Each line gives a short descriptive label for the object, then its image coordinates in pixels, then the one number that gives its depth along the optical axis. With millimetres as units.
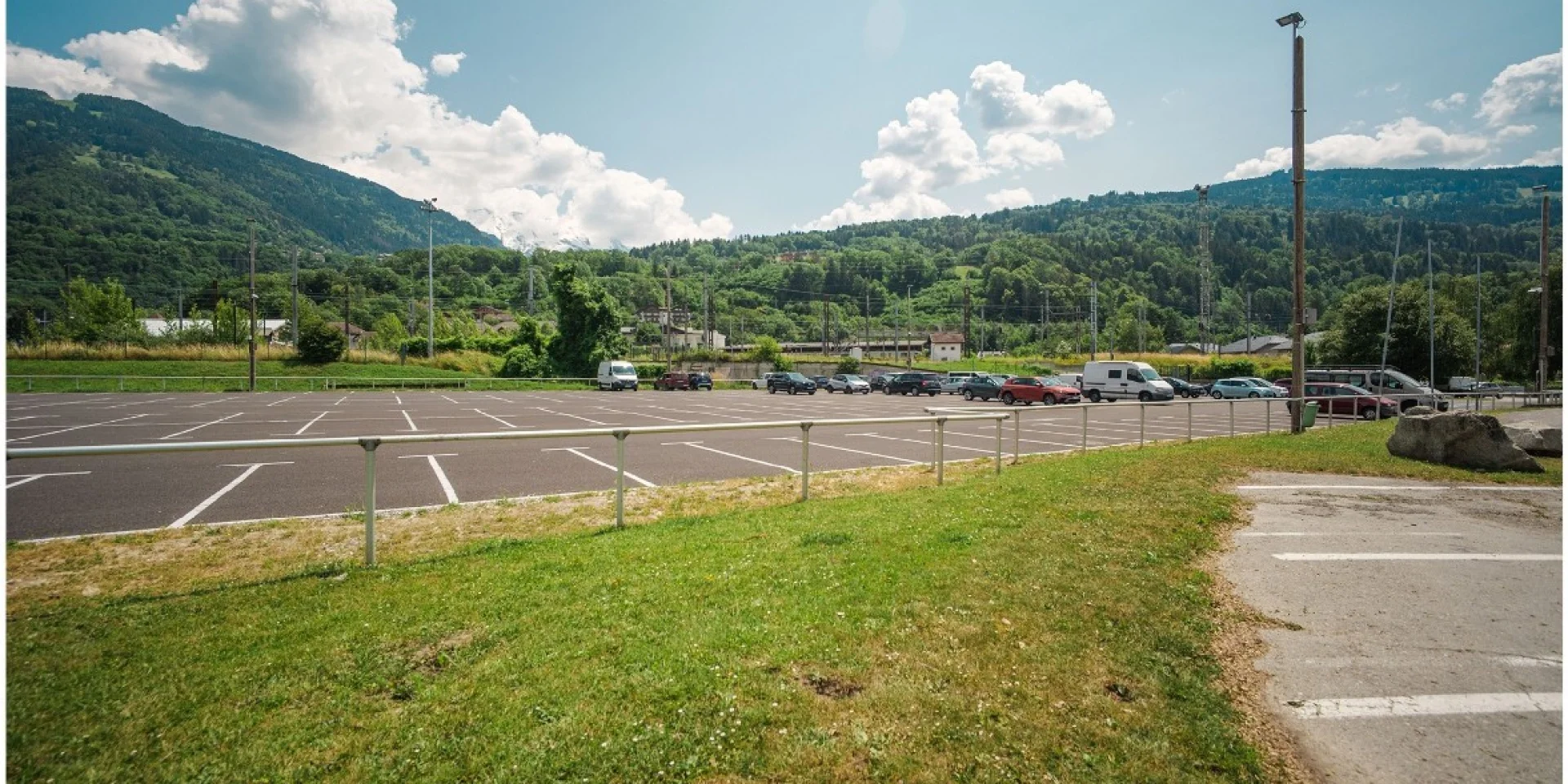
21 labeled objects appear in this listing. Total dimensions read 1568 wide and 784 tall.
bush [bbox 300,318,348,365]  54594
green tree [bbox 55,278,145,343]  56906
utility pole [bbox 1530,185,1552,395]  32281
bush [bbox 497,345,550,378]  62281
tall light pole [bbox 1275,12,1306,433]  16094
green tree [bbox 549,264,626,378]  62906
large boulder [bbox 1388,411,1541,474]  10805
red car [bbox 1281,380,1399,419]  25031
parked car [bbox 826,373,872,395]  55812
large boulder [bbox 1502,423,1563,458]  12406
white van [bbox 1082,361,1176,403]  38031
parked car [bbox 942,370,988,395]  50875
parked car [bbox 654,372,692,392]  58781
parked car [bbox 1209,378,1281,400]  39812
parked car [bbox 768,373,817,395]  53125
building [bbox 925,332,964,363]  135625
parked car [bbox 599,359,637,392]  52969
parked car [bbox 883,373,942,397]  50812
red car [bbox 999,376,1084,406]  37094
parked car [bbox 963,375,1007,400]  42688
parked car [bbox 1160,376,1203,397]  47062
